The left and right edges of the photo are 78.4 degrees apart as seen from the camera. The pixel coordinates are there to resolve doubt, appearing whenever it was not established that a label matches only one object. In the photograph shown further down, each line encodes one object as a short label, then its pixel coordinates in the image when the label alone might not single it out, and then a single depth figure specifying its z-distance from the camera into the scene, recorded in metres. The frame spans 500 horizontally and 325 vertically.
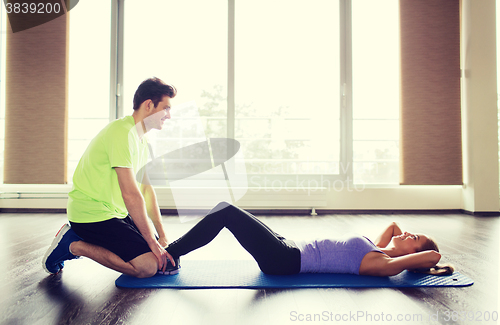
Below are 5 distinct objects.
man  1.45
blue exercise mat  1.47
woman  1.45
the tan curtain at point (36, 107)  4.05
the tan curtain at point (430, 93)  4.09
